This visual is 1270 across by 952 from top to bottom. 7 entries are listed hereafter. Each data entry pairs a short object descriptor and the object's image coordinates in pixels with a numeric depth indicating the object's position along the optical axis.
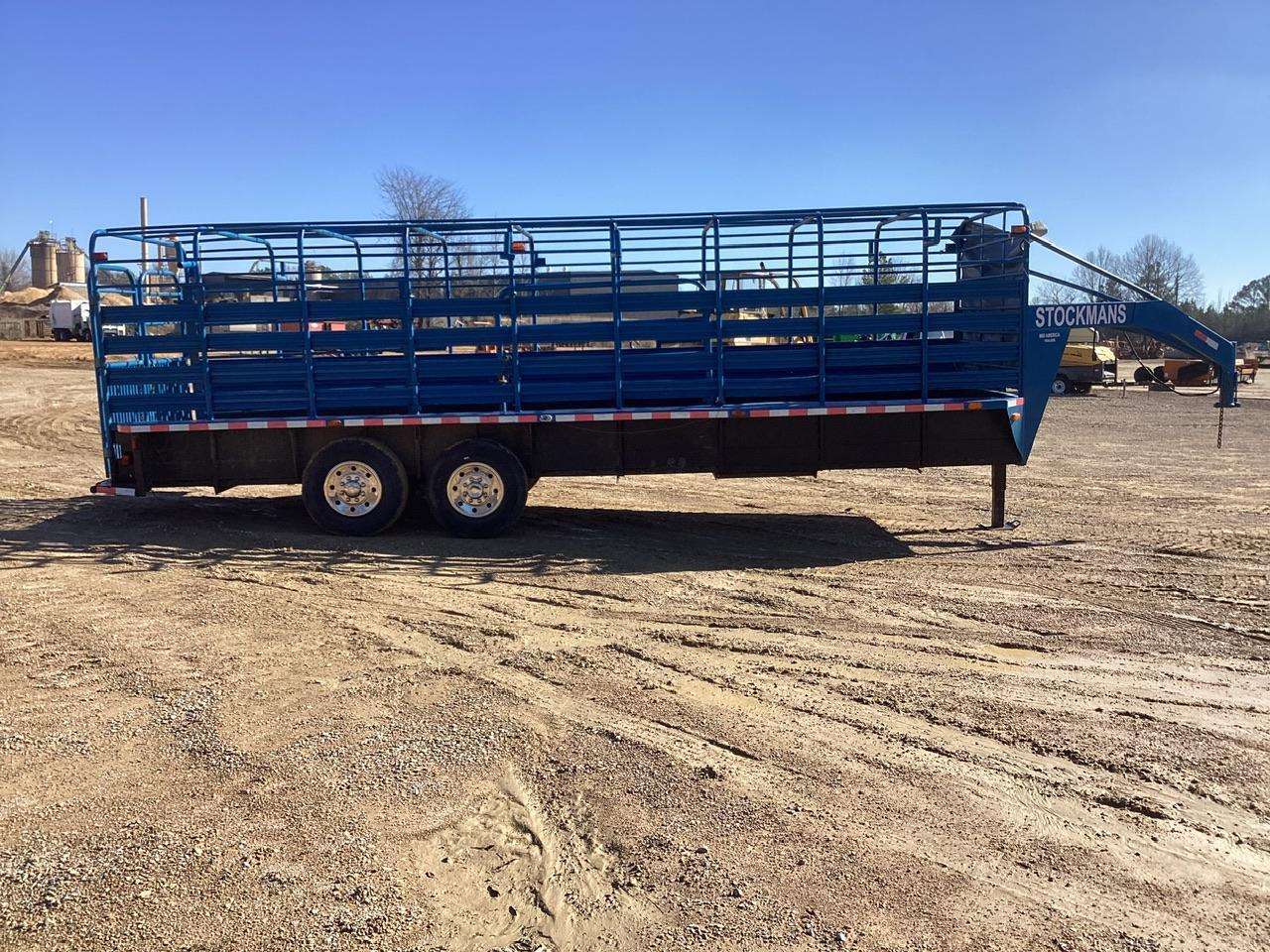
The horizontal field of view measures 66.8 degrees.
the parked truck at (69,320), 55.50
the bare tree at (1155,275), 73.12
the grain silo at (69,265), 90.62
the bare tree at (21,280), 93.00
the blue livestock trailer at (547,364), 9.85
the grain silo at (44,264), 97.21
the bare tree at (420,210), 35.88
